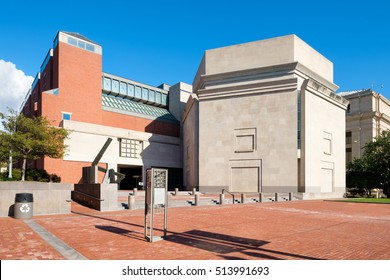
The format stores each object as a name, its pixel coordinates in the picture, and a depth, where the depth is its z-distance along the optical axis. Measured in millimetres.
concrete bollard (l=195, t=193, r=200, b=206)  23402
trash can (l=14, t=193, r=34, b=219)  14570
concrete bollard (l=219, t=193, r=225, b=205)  25470
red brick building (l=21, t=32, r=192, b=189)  42219
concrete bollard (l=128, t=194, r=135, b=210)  19266
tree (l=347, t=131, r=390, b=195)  46466
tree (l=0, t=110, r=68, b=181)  31672
